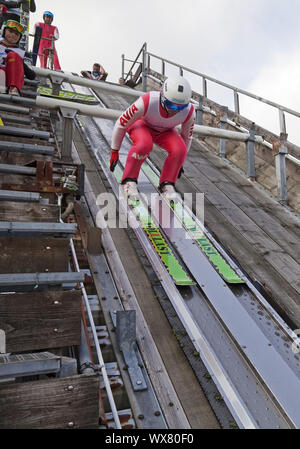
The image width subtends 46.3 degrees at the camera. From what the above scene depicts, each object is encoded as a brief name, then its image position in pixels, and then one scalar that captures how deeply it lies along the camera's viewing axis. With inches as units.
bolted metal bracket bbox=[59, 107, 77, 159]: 190.2
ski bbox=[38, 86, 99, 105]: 267.9
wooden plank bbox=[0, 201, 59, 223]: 95.7
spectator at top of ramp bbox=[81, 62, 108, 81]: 550.4
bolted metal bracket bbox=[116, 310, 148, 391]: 93.0
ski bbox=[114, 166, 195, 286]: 128.5
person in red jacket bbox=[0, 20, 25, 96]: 204.2
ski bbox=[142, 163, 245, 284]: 135.7
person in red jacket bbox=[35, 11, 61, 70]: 460.8
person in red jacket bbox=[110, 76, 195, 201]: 158.2
